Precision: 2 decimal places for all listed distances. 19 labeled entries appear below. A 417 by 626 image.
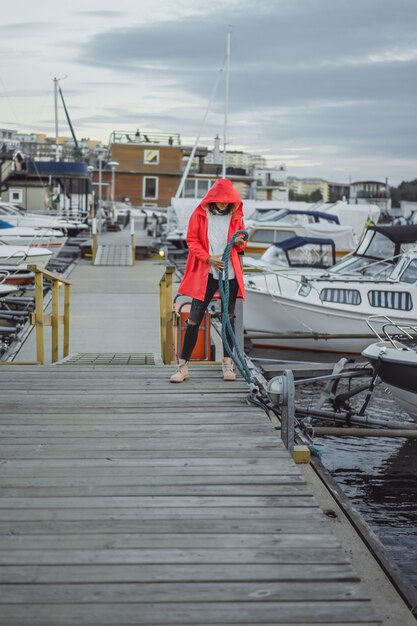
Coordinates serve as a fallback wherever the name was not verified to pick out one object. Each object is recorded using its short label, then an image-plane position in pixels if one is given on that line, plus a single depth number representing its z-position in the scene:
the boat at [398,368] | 9.46
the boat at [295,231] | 29.72
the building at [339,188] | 169.12
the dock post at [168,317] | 9.30
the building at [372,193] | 109.32
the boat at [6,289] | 13.42
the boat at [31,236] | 24.70
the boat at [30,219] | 31.02
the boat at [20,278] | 17.39
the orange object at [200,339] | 9.58
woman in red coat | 7.28
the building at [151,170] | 68.56
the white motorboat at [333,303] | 17.06
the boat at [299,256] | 23.17
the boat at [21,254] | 19.78
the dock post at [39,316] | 9.20
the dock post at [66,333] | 11.77
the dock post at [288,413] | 6.11
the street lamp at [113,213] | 51.89
